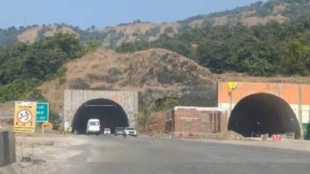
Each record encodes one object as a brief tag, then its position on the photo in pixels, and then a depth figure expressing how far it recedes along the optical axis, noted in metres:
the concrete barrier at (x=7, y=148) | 22.64
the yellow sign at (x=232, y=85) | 82.69
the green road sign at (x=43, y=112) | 40.81
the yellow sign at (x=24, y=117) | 34.09
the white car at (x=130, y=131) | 95.62
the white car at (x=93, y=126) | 109.56
